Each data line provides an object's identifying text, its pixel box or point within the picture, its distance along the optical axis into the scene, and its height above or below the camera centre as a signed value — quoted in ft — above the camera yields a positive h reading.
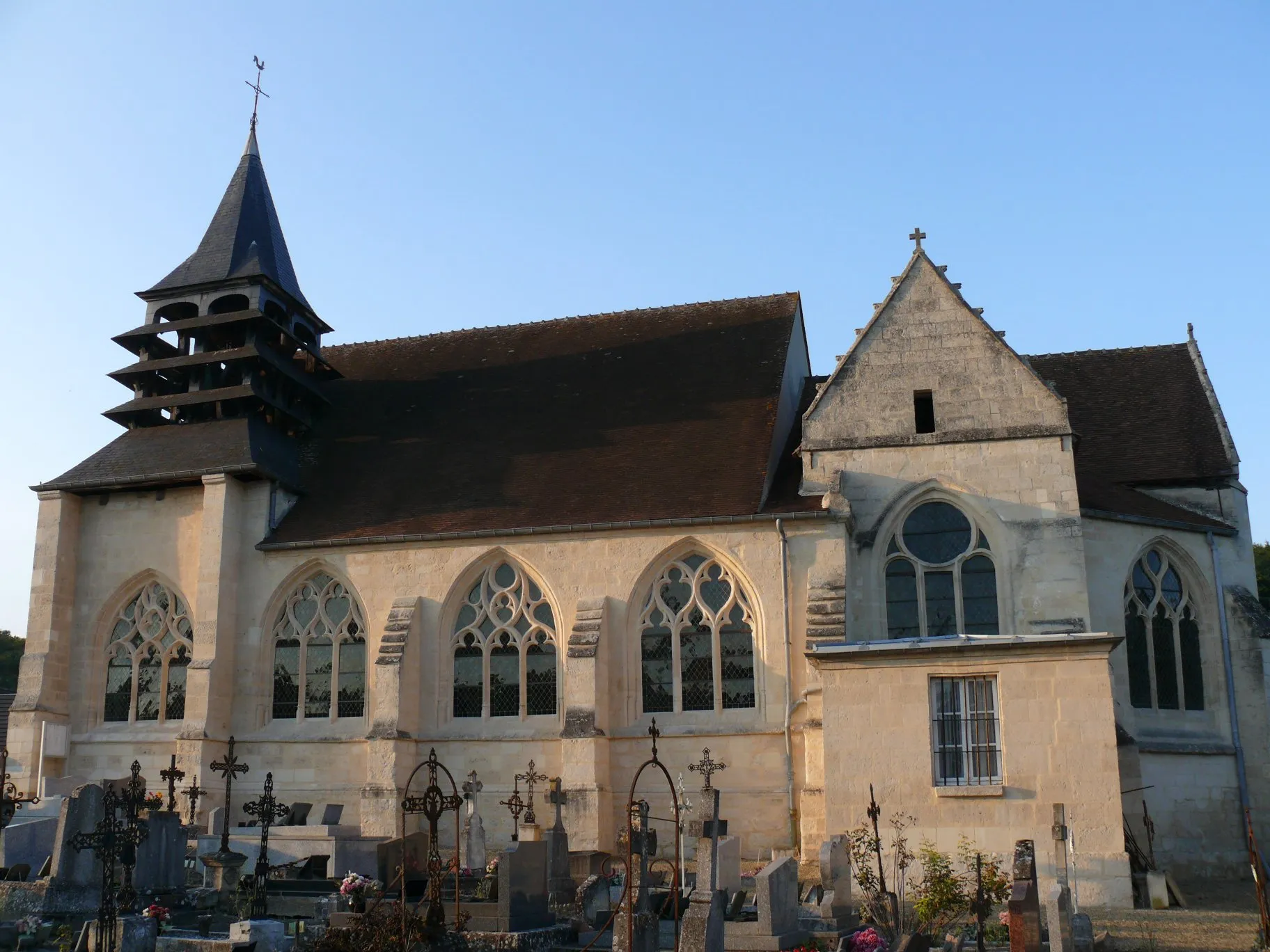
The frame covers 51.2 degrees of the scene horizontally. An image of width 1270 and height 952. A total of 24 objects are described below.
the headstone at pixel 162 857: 54.90 -3.28
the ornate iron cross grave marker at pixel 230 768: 65.77 +0.44
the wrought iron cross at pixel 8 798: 64.28 -1.03
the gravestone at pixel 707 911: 36.55 -3.81
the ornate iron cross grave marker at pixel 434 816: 37.24 -1.22
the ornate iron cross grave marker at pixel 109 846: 42.42 -2.45
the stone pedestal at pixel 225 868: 56.35 -3.90
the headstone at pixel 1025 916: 38.01 -4.14
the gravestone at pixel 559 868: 53.88 -3.86
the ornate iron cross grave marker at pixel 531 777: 72.24 -0.19
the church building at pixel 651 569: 72.08 +11.66
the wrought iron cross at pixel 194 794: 68.44 -0.87
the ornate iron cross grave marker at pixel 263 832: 51.34 -2.34
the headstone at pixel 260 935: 40.86 -4.79
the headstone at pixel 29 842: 59.47 -2.84
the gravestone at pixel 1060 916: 40.55 -4.49
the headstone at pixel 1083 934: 42.75 -5.24
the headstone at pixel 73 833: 51.67 -2.30
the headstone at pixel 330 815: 71.20 -2.08
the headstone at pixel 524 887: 44.78 -3.82
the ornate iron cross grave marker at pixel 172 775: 65.87 +0.08
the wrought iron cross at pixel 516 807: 65.00 -1.63
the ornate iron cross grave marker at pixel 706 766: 65.00 +0.31
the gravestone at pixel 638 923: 36.94 -4.20
